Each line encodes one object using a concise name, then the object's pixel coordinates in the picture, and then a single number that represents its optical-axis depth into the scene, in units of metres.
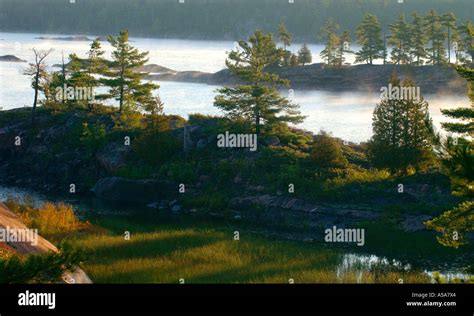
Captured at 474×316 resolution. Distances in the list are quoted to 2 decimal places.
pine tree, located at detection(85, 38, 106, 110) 63.64
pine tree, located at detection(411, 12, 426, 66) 103.31
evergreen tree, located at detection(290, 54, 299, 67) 116.44
